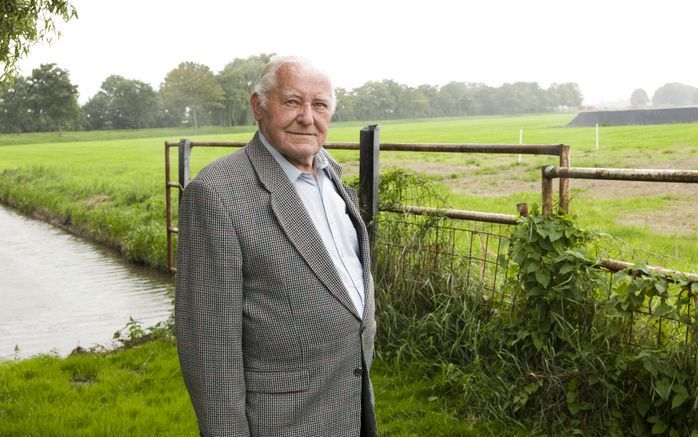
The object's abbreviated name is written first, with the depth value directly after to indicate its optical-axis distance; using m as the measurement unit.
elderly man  1.83
